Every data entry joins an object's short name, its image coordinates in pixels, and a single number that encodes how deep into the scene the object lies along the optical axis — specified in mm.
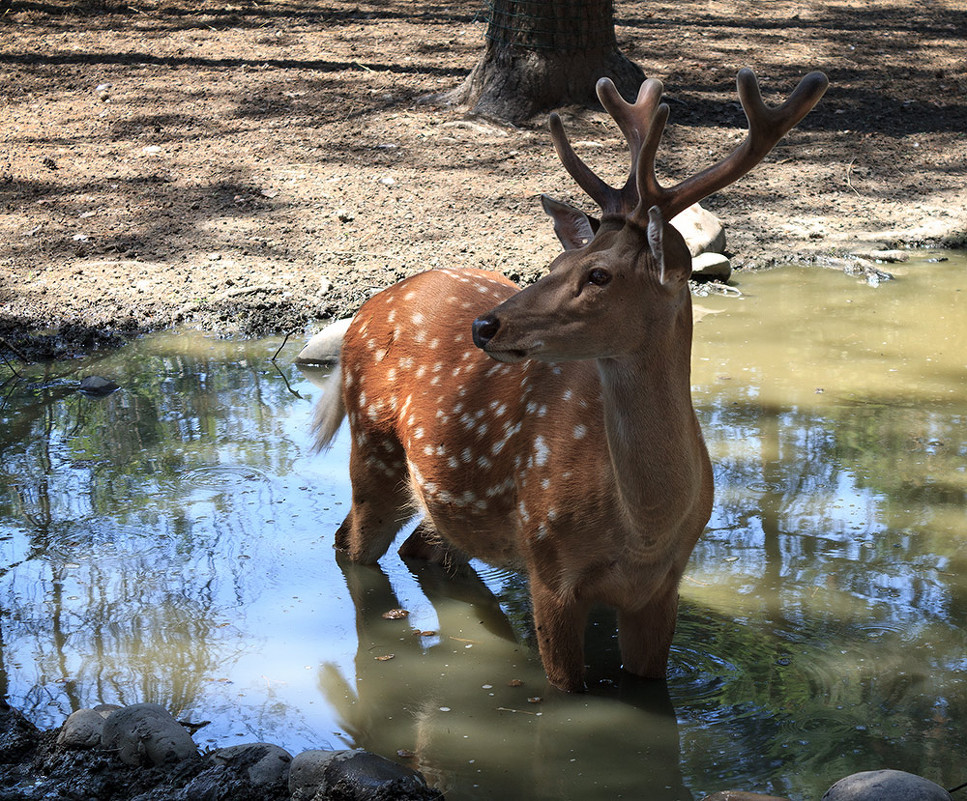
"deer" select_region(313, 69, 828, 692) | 6906
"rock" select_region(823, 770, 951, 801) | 6383
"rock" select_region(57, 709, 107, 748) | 7230
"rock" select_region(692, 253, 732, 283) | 15719
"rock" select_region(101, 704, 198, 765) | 7113
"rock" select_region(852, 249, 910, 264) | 16480
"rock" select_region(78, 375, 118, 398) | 12891
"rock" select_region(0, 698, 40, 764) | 7301
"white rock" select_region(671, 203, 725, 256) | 15984
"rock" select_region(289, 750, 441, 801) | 6645
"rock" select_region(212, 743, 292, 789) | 6898
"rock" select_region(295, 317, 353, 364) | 13703
